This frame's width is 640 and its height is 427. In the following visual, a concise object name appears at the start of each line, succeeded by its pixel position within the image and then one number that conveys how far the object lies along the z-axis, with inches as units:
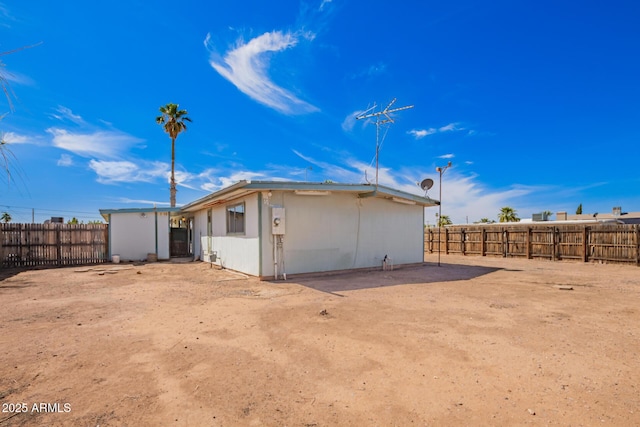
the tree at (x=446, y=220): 1513.5
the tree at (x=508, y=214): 1348.4
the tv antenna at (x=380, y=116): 430.3
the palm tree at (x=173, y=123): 893.8
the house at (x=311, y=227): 340.8
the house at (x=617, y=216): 903.9
